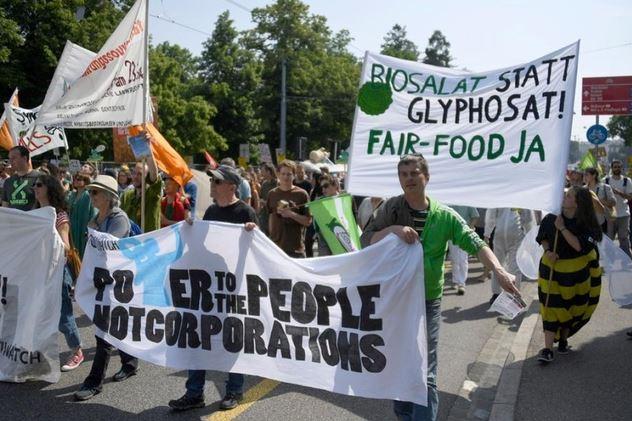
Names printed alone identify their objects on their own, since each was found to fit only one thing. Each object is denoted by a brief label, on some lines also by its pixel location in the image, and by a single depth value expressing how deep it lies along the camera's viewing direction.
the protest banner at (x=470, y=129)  5.26
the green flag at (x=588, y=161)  13.19
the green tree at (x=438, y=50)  89.75
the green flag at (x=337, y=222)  5.86
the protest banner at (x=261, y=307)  4.10
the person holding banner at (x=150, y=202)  6.86
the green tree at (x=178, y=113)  41.28
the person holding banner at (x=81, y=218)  7.19
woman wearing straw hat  5.01
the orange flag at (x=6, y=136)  12.30
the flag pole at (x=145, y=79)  6.89
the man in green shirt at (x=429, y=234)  3.95
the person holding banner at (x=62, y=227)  5.47
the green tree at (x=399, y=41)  91.44
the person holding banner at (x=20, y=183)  6.63
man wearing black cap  4.80
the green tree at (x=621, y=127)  97.88
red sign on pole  32.14
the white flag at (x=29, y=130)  11.77
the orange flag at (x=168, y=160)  6.90
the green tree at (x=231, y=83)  49.50
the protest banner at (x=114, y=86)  7.20
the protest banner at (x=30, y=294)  5.22
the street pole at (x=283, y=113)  43.06
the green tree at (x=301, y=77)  50.25
